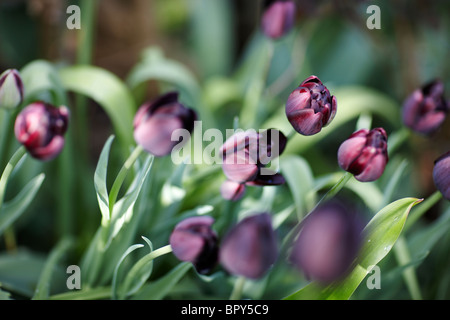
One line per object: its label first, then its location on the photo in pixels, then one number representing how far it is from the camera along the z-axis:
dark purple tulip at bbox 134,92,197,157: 1.09
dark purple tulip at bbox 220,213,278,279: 0.97
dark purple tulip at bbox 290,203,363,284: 0.95
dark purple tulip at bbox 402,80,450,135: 1.20
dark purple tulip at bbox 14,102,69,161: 1.09
